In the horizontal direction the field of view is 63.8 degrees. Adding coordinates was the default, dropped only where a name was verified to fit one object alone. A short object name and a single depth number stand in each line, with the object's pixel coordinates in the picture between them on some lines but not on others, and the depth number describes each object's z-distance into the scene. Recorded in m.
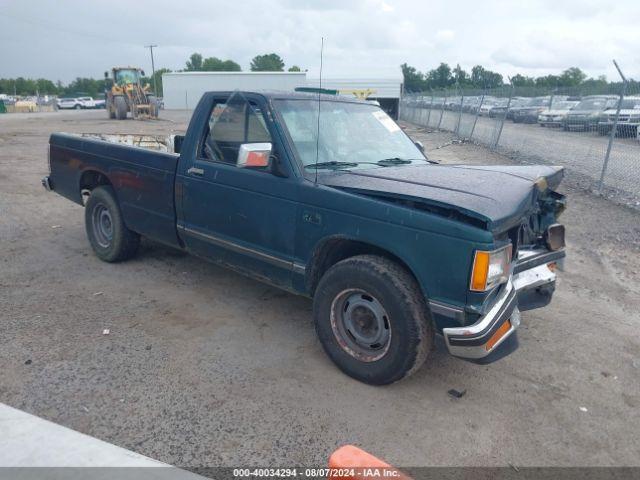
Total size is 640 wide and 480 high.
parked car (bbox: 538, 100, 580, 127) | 21.05
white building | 32.16
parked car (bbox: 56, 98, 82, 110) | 62.69
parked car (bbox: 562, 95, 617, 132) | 16.15
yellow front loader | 30.83
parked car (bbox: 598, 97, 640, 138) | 13.78
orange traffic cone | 1.74
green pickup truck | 2.95
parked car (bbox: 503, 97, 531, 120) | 25.37
